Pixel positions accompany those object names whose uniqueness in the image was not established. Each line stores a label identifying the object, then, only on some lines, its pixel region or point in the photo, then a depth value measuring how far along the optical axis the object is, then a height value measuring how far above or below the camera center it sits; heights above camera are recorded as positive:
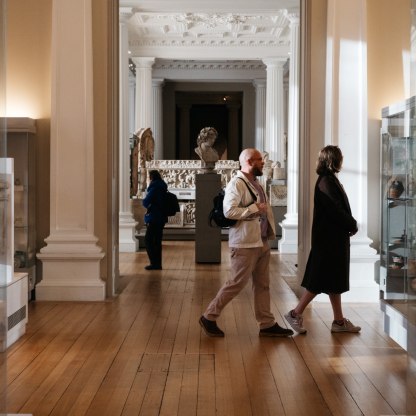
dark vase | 7.16 -0.04
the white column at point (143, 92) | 22.19 +2.76
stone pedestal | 12.92 -0.67
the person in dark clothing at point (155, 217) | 11.90 -0.51
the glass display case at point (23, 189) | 8.65 -0.05
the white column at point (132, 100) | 27.55 +3.09
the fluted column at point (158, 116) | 24.89 +2.26
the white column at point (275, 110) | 21.28 +2.11
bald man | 6.54 -0.50
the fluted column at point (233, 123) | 31.75 +2.61
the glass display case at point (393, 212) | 5.51 -0.25
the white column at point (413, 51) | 3.24 +0.59
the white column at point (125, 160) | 14.80 +0.49
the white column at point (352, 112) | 8.73 +0.84
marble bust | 13.72 +0.69
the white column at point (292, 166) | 14.82 +0.38
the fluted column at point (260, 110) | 26.69 +2.64
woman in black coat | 6.78 -0.43
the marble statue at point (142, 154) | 17.34 +0.76
